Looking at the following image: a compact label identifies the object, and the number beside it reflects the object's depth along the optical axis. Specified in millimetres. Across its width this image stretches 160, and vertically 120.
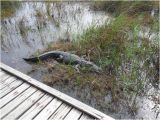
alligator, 4777
